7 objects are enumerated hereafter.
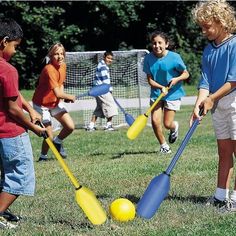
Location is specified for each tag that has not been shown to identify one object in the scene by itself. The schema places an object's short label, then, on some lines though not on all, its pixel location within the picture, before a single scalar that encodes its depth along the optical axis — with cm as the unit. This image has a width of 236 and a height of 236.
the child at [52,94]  1018
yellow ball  583
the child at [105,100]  1553
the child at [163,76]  1022
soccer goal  1726
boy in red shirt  564
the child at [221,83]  619
